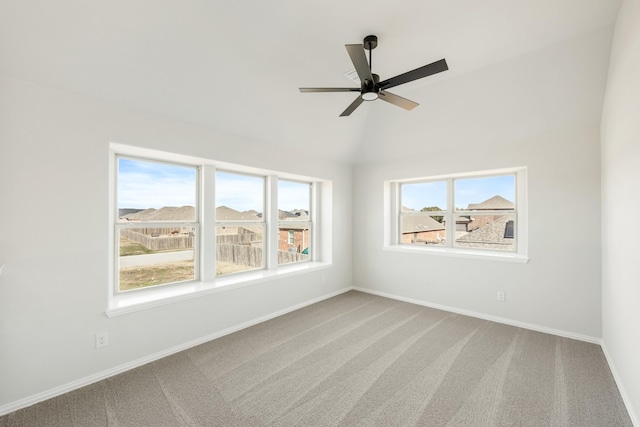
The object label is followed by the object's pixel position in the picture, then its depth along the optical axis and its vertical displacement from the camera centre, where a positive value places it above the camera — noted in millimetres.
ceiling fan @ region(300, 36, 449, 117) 1982 +1082
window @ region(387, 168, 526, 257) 3889 +49
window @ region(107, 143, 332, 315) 2867 -125
